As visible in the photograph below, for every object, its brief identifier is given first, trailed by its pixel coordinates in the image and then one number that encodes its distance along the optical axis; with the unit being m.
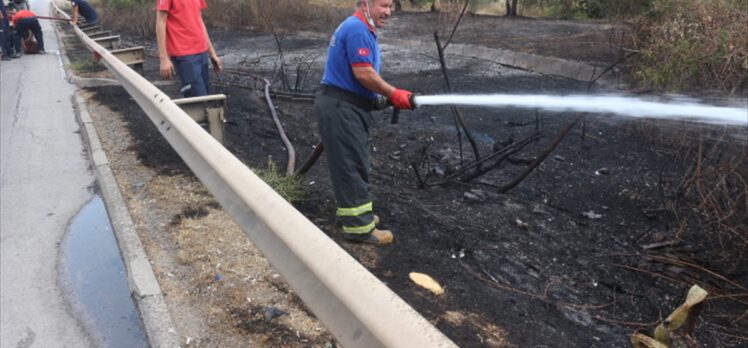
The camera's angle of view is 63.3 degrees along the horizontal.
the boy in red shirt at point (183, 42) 5.50
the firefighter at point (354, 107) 3.66
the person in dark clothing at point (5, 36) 14.07
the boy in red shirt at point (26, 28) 14.62
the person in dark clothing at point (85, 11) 13.55
